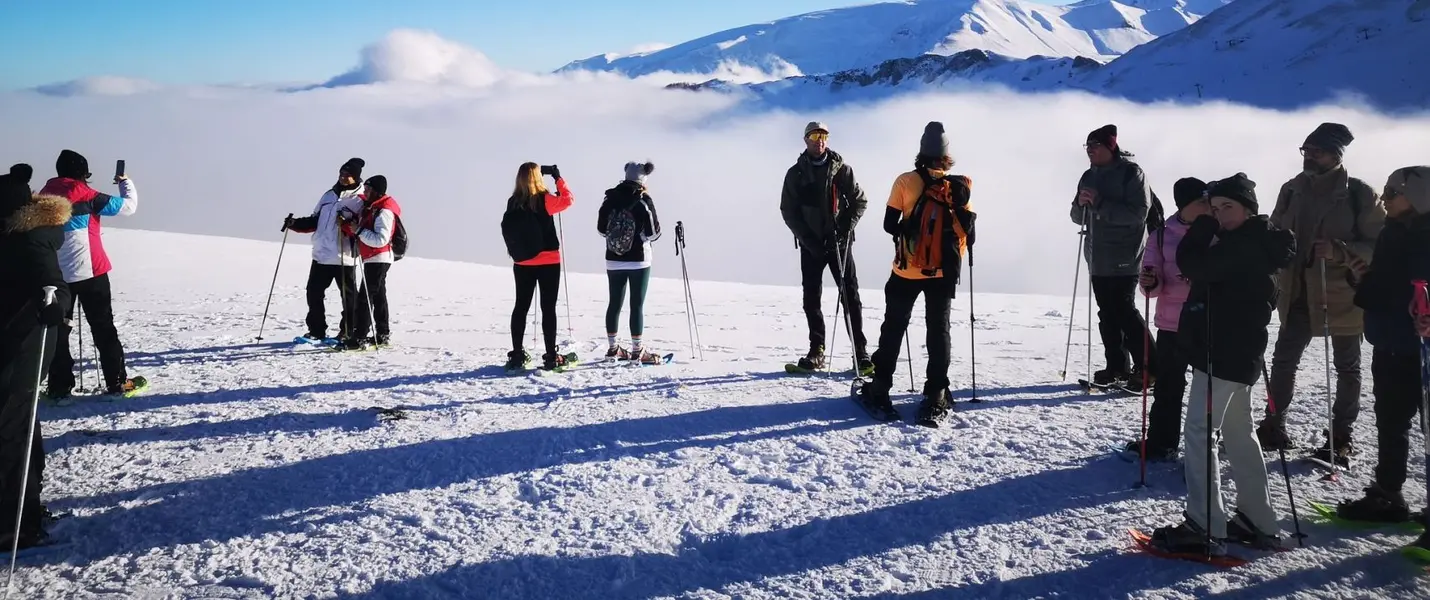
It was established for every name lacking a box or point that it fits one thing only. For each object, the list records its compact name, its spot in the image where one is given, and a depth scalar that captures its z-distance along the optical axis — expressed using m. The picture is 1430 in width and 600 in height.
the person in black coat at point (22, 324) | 3.72
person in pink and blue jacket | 5.70
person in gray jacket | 6.07
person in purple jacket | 4.54
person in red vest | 7.90
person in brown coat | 4.60
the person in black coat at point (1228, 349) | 3.53
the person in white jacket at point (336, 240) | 8.12
